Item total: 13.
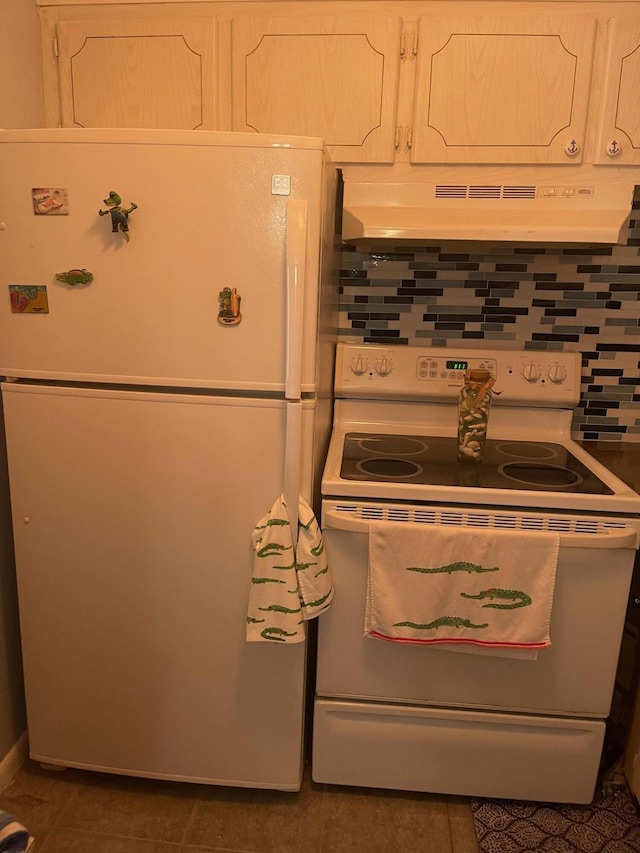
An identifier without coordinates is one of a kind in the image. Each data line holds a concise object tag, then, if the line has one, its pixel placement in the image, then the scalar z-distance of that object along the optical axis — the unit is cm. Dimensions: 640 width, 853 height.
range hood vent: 162
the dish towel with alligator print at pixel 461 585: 144
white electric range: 146
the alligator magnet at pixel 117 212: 130
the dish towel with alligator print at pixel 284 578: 141
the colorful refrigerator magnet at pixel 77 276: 136
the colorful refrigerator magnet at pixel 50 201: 133
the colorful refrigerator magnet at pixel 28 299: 139
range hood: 155
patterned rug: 154
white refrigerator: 130
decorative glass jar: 168
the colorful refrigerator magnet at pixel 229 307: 133
